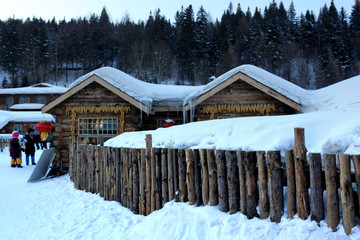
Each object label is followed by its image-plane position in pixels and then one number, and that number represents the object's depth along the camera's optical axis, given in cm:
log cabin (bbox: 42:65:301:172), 1030
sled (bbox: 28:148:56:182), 938
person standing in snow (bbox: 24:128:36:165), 1209
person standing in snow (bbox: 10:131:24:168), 1145
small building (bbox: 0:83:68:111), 3953
